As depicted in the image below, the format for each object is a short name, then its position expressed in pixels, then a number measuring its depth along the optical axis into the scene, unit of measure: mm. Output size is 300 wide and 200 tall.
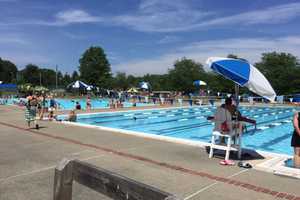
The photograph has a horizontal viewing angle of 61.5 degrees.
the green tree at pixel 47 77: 81706
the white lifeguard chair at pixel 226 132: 5696
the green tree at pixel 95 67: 62561
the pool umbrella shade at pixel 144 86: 34929
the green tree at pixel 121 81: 62561
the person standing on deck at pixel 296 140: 4903
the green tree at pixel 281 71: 38266
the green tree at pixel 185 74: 50708
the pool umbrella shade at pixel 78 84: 31445
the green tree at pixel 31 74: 79872
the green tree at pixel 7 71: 84289
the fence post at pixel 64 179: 2406
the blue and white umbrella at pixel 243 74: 5301
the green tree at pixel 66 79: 81081
